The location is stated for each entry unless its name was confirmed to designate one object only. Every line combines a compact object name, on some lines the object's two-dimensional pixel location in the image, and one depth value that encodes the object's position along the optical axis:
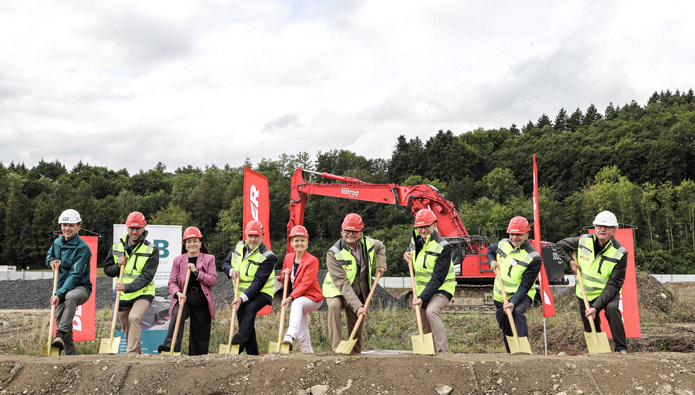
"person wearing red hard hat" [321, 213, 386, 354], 6.71
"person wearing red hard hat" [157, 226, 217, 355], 7.09
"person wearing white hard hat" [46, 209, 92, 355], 7.03
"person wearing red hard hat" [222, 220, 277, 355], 6.91
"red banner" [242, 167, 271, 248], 10.10
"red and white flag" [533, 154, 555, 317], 8.92
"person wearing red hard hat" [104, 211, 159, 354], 7.01
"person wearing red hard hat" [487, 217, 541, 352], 6.71
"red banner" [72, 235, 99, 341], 8.87
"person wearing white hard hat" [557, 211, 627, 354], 6.76
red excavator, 17.44
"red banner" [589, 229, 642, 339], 8.43
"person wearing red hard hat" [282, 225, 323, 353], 6.71
